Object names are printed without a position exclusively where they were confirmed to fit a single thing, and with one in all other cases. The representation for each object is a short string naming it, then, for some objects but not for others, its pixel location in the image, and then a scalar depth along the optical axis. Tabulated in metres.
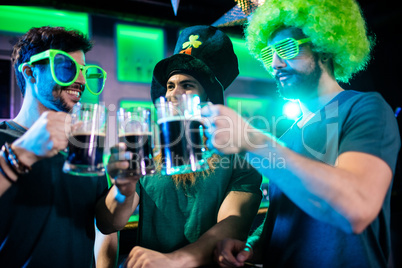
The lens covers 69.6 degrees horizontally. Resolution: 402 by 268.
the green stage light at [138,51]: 4.68
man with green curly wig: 1.12
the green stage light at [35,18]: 3.97
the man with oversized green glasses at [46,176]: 1.23
